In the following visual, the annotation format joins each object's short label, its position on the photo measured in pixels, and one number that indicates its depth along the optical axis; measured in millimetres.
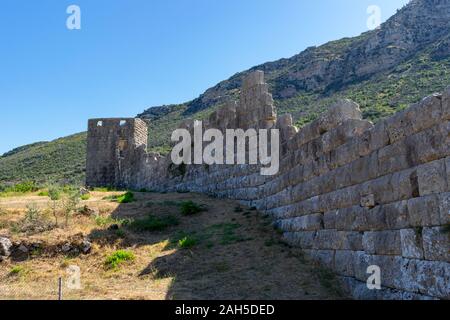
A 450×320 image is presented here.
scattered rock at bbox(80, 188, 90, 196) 18766
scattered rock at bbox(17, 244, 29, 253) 10556
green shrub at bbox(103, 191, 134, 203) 16312
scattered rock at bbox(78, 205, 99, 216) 13523
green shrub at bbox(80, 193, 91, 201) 17212
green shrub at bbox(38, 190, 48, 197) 18938
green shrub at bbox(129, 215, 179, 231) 12633
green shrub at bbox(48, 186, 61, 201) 14943
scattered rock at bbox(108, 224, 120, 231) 12094
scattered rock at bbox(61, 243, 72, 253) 10688
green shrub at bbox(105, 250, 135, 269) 9966
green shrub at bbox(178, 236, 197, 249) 10750
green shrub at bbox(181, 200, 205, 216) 13959
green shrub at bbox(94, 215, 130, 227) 12523
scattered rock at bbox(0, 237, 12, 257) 10375
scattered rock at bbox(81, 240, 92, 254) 10680
